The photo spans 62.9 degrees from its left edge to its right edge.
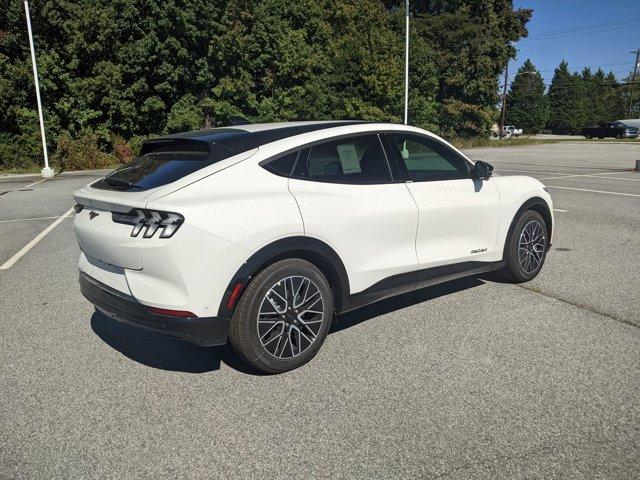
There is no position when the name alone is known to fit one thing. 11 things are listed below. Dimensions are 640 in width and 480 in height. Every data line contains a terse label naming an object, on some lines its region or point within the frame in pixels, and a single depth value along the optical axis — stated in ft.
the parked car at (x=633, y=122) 225.97
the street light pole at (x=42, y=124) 65.41
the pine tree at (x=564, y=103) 295.67
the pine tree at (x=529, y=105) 281.54
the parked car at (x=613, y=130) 181.68
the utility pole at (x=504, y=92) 175.57
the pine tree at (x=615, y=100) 342.85
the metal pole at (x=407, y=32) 77.52
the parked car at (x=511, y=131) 251.52
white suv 10.15
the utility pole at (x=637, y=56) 286.05
